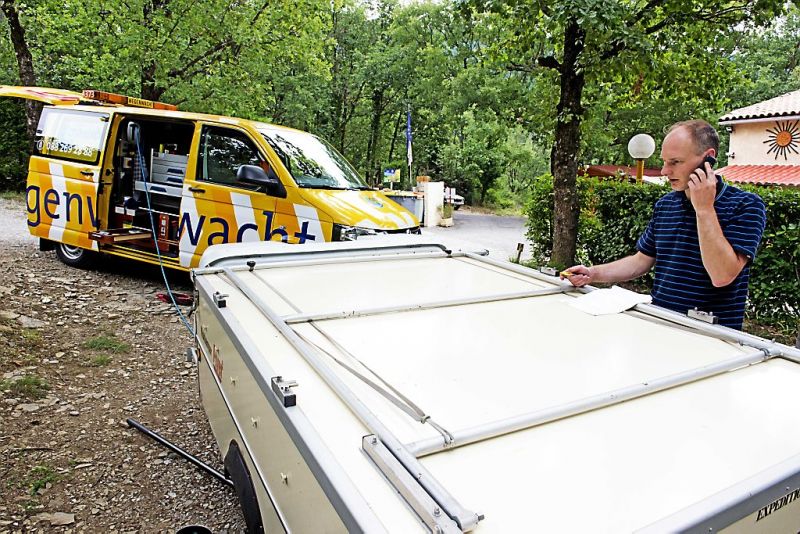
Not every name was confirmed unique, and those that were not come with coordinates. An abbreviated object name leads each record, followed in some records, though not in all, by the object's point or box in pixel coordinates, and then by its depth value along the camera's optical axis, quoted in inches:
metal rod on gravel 131.1
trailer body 45.6
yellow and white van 244.2
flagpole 846.5
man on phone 96.3
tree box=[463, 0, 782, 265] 255.3
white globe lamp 384.8
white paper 95.6
